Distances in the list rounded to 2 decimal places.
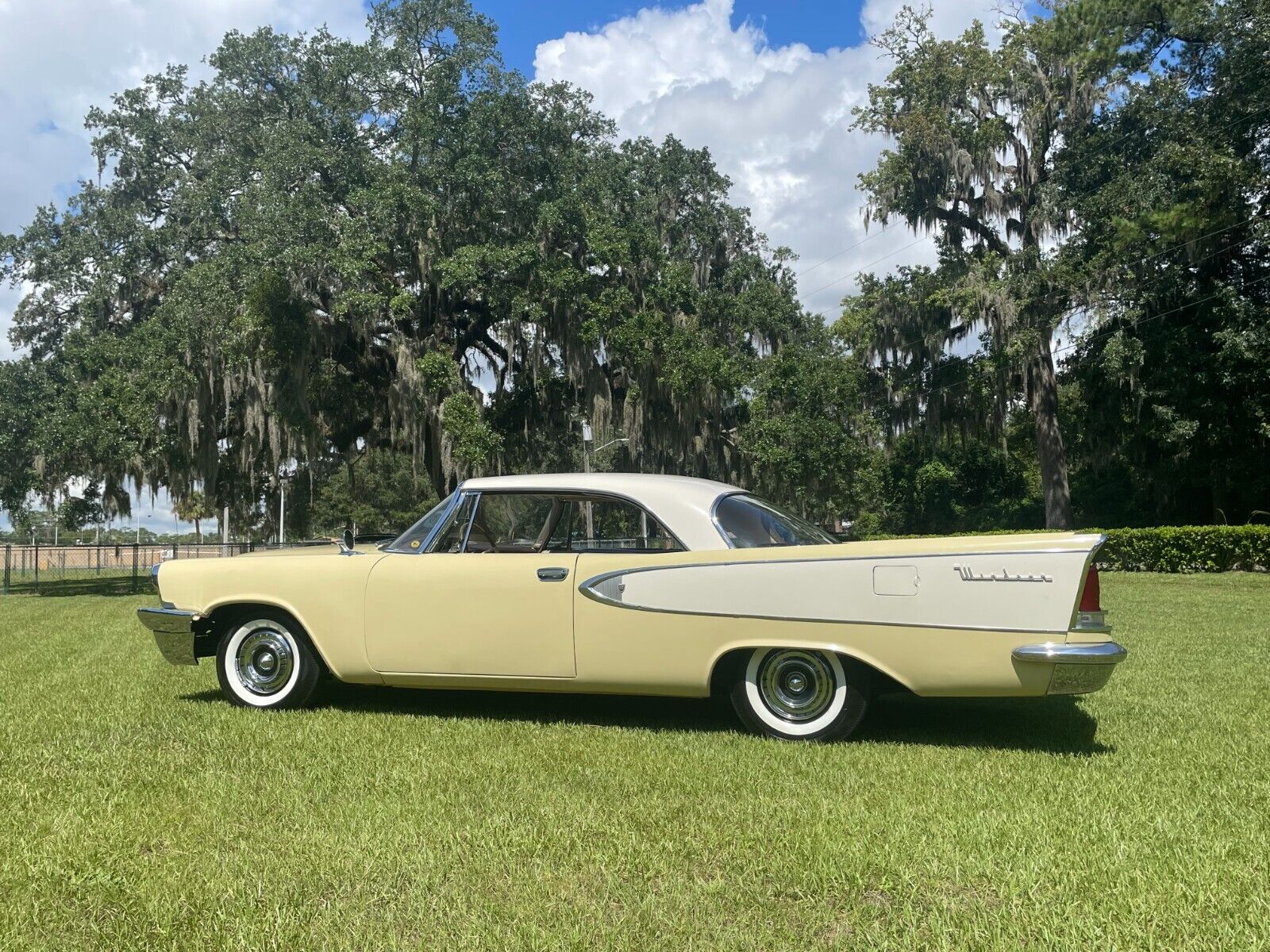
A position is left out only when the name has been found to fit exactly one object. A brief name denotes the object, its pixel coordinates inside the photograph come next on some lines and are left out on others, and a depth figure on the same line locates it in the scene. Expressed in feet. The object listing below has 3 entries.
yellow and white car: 16.01
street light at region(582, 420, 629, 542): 74.13
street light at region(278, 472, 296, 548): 86.69
